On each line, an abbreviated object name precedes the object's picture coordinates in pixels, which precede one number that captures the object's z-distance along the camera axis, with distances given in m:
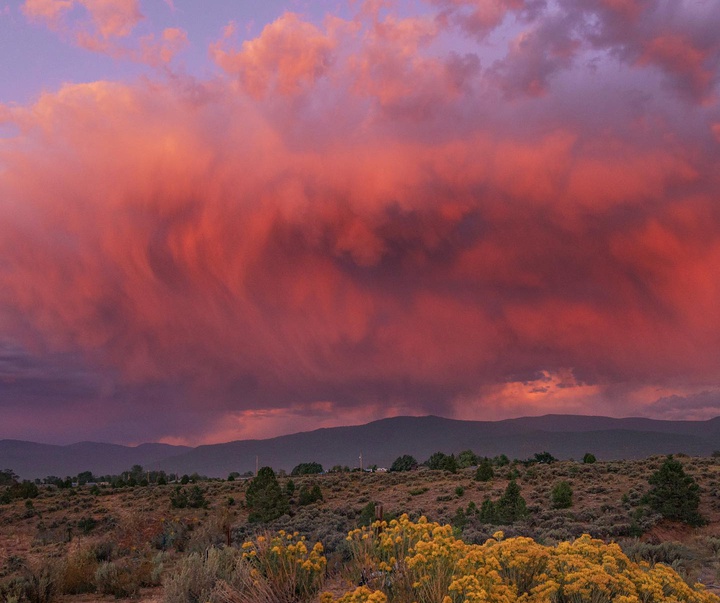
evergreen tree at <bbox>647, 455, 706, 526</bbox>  26.27
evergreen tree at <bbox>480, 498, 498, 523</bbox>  26.53
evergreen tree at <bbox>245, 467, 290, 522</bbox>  34.66
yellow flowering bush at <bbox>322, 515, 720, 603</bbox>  6.78
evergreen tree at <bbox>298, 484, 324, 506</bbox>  41.66
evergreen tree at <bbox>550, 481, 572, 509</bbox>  31.68
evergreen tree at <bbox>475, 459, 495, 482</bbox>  46.22
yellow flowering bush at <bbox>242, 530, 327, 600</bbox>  9.00
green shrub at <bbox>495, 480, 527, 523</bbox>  26.17
